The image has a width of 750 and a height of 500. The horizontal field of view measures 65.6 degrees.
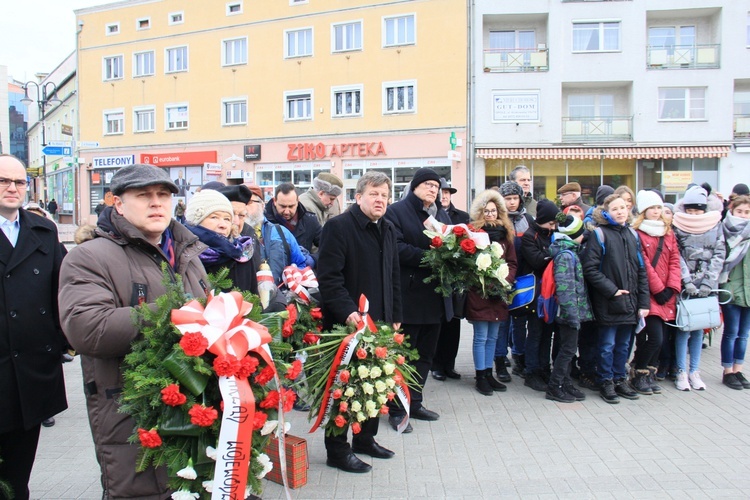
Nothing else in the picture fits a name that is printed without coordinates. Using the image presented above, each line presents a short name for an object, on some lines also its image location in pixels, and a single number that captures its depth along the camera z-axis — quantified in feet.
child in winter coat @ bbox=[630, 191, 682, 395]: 19.90
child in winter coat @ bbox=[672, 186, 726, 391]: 20.51
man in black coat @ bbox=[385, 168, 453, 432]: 17.22
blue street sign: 55.31
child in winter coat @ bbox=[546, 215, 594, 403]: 18.97
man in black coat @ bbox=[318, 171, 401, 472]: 14.03
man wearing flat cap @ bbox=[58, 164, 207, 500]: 7.63
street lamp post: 74.39
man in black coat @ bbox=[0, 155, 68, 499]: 9.49
